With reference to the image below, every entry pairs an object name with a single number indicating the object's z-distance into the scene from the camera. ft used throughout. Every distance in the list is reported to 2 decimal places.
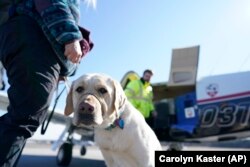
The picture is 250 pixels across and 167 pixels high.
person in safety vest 13.54
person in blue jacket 3.20
